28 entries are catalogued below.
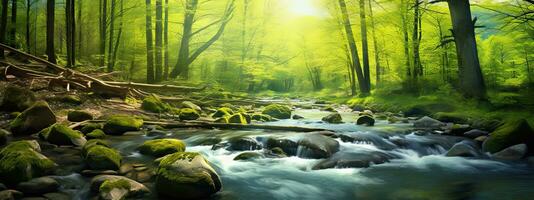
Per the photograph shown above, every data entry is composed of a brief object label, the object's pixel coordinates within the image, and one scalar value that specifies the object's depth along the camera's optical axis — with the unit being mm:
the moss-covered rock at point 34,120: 7785
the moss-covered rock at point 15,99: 9180
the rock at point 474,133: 8711
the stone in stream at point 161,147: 6617
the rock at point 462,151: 7527
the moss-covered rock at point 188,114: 11509
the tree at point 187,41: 18344
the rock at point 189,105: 13586
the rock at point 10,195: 4125
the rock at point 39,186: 4540
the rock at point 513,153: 7027
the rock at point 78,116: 9055
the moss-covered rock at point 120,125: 8594
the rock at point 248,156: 7074
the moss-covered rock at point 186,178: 4609
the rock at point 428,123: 10953
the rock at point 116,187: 4463
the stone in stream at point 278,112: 14422
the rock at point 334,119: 12609
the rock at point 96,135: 7887
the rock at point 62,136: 7031
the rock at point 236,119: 10787
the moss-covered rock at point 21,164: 4672
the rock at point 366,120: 11934
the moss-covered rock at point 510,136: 7148
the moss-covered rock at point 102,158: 5535
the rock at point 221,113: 12617
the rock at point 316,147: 7203
